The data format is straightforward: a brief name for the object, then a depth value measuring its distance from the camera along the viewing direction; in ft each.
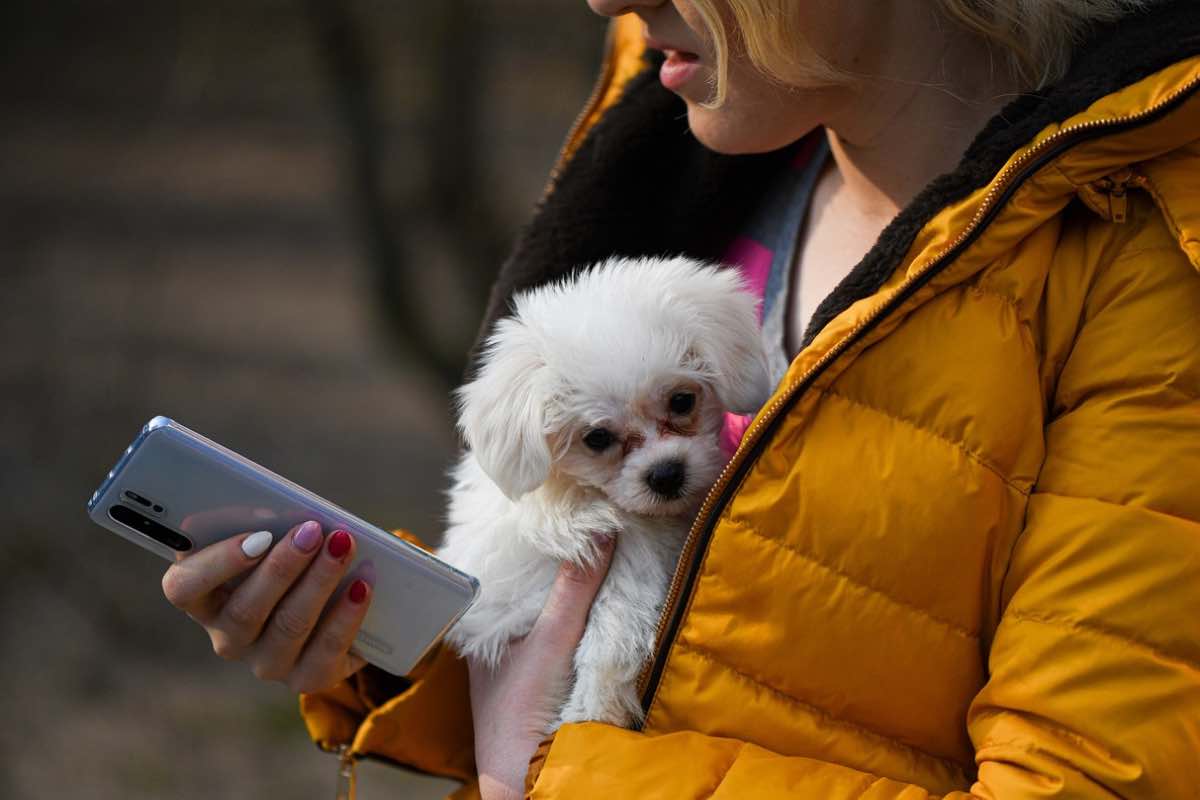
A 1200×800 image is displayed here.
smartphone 5.41
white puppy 5.58
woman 5.16
